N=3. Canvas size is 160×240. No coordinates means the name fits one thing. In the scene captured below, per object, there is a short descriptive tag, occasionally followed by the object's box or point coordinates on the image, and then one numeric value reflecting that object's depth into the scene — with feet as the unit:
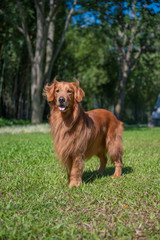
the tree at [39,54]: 46.85
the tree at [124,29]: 46.98
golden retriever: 13.38
